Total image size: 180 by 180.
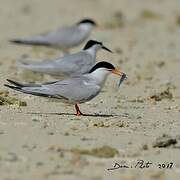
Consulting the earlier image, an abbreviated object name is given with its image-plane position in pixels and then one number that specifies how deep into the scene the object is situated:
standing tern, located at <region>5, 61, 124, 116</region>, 16.12
